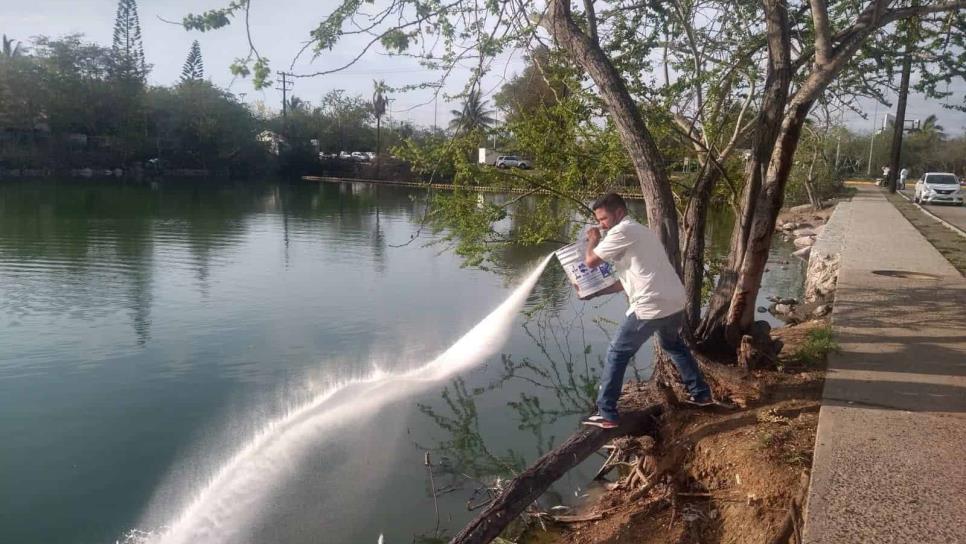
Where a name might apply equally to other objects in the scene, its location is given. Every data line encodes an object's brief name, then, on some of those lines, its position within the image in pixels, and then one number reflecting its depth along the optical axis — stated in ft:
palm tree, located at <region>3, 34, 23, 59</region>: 200.46
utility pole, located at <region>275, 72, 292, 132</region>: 248.05
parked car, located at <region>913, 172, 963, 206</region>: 108.06
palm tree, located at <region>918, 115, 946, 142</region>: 207.96
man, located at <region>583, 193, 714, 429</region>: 17.12
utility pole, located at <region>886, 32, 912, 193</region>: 106.25
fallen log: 15.37
